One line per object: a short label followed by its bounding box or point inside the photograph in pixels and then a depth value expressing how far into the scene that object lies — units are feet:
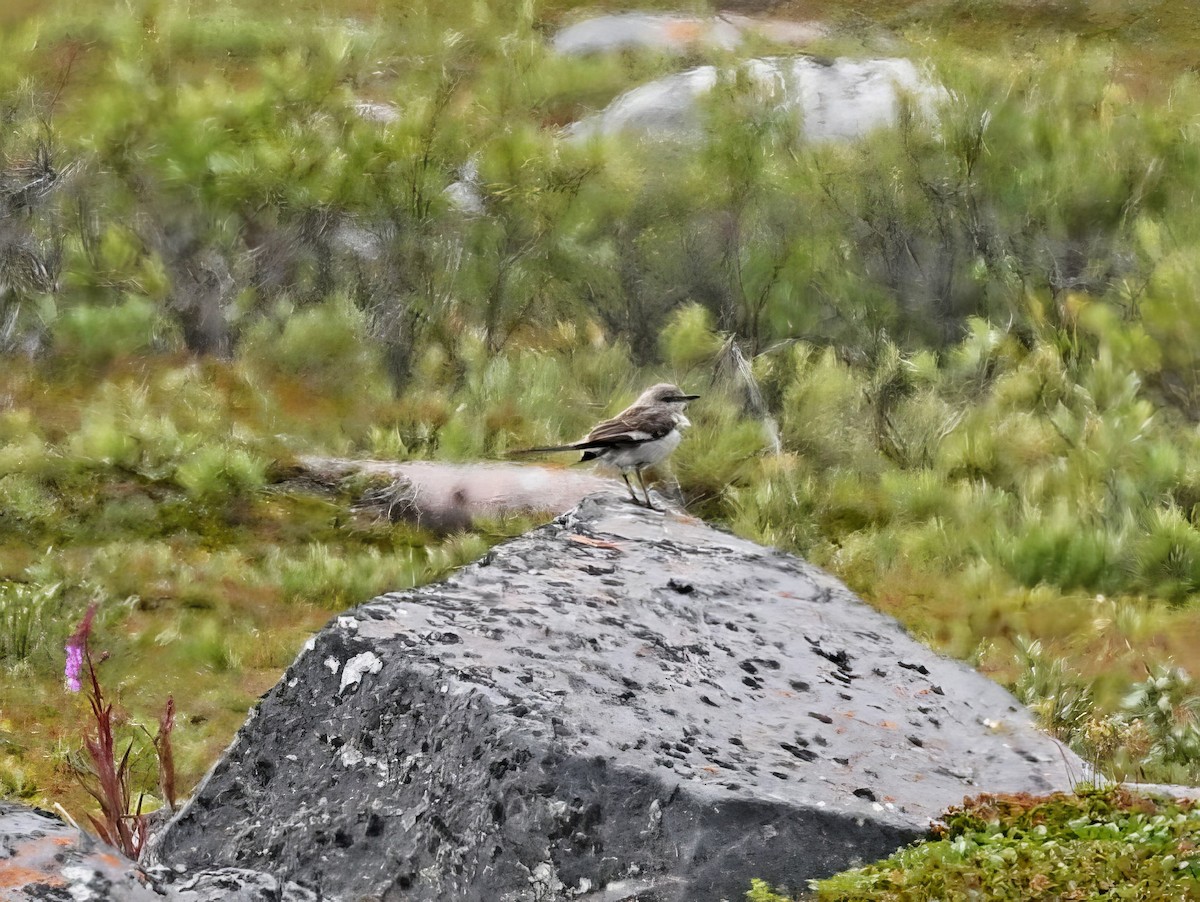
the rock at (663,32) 202.80
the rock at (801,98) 136.36
